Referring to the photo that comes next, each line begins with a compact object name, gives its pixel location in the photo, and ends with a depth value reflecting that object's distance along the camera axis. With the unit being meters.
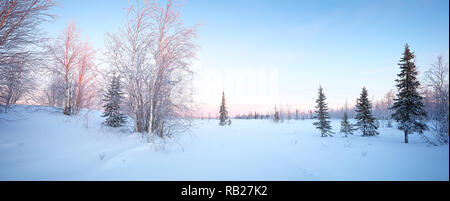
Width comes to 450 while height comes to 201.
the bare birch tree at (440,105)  10.15
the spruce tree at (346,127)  19.06
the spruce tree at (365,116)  18.75
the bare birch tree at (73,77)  10.84
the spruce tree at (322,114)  18.71
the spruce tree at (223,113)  36.97
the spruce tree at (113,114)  9.83
